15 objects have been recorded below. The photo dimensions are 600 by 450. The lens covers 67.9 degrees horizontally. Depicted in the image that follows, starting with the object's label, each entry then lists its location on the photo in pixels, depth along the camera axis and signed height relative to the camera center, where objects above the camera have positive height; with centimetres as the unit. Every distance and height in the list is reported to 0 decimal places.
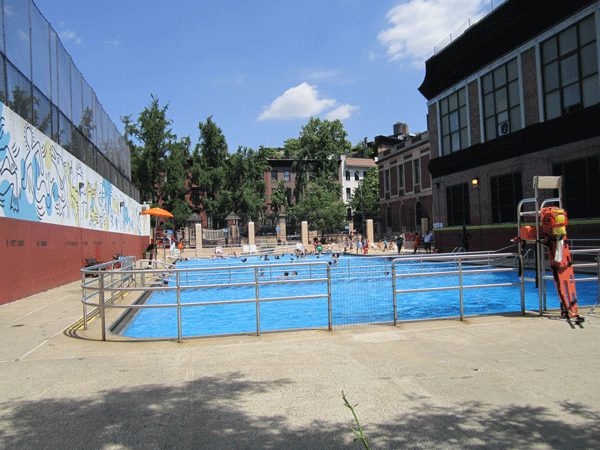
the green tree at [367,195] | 6594 +637
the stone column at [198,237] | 3980 +46
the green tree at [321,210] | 5131 +347
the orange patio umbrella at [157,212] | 2145 +157
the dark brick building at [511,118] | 1911 +596
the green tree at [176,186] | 5428 +689
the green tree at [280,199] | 6712 +624
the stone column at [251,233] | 4338 +73
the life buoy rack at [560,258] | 738 -46
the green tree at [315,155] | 6938 +1304
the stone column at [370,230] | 4562 +68
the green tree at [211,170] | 5653 +914
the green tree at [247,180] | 5759 +810
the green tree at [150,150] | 5341 +1142
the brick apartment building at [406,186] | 4616 +552
